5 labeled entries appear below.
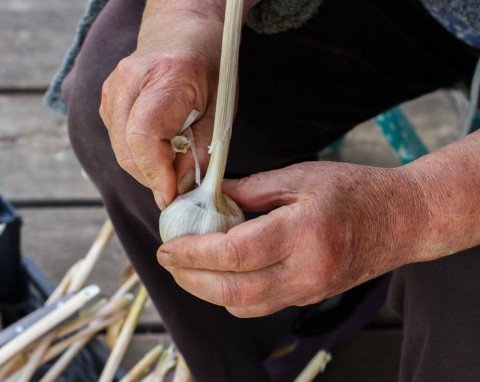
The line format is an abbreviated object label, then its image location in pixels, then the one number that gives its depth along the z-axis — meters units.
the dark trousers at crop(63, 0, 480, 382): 1.18
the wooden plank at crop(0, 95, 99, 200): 1.69
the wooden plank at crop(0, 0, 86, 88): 1.95
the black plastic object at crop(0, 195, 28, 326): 1.33
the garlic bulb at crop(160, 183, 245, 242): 0.99
